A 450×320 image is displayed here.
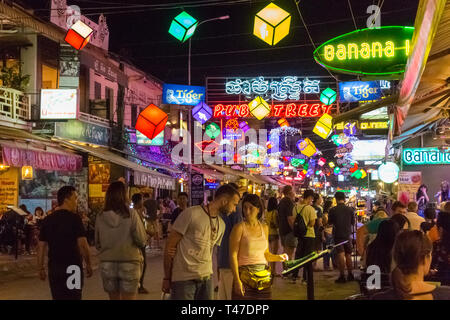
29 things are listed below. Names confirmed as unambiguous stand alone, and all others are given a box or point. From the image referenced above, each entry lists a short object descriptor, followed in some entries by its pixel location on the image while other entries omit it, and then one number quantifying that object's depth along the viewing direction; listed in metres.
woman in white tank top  6.75
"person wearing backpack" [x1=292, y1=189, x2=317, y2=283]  12.56
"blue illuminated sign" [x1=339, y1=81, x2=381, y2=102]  26.81
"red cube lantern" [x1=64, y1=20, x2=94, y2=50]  14.80
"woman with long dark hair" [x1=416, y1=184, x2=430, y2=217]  16.52
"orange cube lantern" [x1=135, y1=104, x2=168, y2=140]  17.58
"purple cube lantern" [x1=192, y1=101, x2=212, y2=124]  24.42
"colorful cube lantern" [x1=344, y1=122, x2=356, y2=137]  31.03
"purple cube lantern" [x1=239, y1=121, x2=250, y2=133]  35.79
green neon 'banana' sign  9.30
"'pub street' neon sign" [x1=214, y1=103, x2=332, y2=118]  32.03
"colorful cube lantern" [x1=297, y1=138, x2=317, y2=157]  23.15
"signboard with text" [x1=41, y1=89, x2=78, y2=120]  19.00
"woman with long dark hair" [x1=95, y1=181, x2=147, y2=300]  6.70
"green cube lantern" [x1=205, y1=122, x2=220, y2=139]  28.80
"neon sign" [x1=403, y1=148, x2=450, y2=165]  15.66
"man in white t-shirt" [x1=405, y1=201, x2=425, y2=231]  9.87
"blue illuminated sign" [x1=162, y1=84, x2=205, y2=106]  25.84
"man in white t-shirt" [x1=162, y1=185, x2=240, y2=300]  6.03
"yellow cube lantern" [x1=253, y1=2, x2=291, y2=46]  10.38
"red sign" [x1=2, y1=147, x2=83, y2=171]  15.57
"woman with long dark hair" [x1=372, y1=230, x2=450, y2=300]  4.41
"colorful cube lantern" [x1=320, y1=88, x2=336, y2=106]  22.22
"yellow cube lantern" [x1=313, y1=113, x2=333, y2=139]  18.55
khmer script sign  33.46
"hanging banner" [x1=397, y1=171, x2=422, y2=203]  15.14
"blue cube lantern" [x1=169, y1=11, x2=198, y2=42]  12.92
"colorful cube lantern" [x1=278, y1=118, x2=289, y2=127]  31.84
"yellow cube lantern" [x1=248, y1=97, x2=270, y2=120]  21.45
